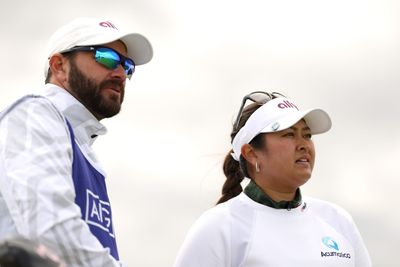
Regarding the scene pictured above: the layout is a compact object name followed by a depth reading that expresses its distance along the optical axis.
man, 5.71
